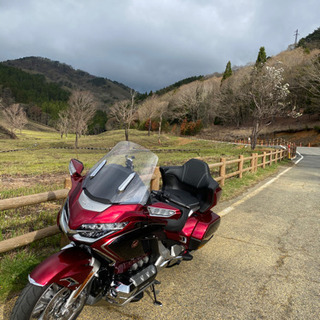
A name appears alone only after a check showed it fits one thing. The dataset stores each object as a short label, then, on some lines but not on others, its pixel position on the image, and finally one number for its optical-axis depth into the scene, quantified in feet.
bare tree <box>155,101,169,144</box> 202.18
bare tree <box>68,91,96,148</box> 132.36
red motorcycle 6.16
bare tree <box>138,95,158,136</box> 195.93
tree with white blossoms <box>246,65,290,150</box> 83.79
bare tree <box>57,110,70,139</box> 216.54
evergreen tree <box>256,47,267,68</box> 195.52
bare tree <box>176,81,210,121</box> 222.48
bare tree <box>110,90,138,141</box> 147.66
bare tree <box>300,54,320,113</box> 133.23
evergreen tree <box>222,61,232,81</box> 232.63
